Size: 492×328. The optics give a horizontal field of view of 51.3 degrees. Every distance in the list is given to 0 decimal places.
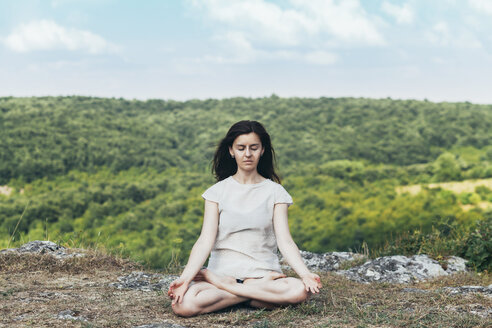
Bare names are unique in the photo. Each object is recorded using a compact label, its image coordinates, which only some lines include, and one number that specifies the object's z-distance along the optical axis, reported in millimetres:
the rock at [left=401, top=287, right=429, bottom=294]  4978
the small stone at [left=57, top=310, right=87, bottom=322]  3854
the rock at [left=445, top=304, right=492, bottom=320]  4098
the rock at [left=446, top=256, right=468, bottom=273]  7080
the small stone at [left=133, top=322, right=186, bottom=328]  3605
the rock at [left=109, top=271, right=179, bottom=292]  5328
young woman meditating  3980
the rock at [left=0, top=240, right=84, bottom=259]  6742
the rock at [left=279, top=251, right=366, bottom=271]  7473
